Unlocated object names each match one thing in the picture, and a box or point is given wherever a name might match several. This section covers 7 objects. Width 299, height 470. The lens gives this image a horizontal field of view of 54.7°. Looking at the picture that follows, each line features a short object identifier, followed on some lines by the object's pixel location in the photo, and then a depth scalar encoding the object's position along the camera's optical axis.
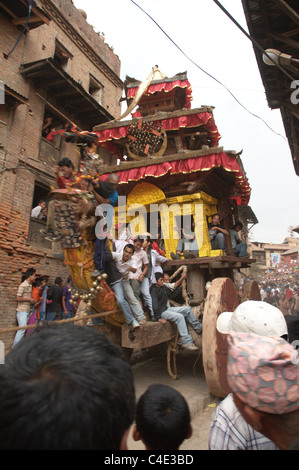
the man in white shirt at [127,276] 4.78
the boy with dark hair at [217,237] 7.01
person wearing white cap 1.59
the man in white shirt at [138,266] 5.32
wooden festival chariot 4.06
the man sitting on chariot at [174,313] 5.27
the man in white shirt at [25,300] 7.68
